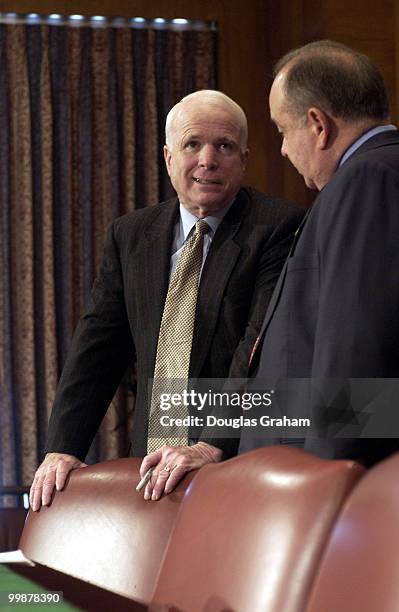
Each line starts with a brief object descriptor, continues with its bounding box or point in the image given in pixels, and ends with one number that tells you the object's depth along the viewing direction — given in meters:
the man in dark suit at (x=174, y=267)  3.29
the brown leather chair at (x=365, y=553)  1.64
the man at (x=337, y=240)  2.83
